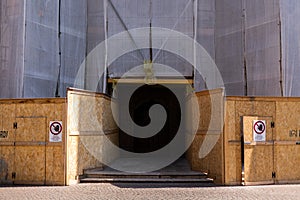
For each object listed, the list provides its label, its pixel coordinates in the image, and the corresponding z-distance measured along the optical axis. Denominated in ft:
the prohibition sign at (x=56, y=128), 32.32
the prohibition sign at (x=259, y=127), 32.60
